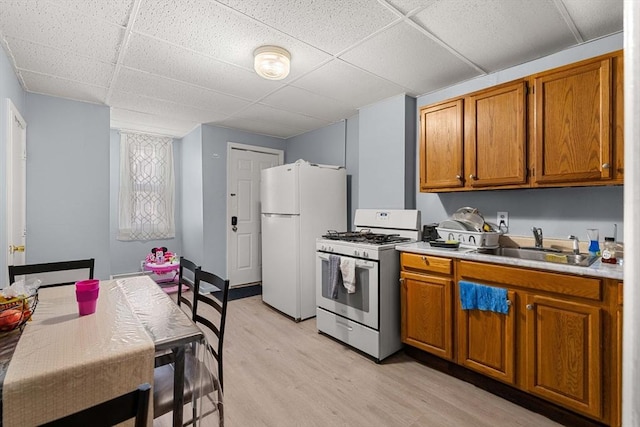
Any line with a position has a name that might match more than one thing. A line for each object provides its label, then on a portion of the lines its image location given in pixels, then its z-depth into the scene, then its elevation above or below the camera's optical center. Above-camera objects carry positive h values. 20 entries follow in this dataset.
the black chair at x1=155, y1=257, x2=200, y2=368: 1.10 -0.52
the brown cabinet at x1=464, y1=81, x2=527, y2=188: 2.08 +0.54
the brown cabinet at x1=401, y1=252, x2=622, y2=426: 1.54 -0.74
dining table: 0.86 -0.46
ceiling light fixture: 2.11 +1.07
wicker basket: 1.13 -0.38
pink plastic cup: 1.32 -0.37
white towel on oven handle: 2.50 -0.52
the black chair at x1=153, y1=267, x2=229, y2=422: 1.25 -0.76
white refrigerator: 3.26 -0.14
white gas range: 2.39 -0.64
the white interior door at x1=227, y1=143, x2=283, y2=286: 4.32 +0.00
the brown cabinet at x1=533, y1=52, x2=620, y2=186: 1.74 +0.52
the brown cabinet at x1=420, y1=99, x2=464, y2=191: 2.41 +0.54
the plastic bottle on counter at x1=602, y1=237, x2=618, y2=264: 1.67 -0.24
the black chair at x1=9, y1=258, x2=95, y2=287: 1.84 -0.35
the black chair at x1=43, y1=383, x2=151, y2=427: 0.54 -0.37
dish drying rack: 2.20 -0.21
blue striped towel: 1.89 -0.57
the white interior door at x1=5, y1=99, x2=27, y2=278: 2.21 +0.24
